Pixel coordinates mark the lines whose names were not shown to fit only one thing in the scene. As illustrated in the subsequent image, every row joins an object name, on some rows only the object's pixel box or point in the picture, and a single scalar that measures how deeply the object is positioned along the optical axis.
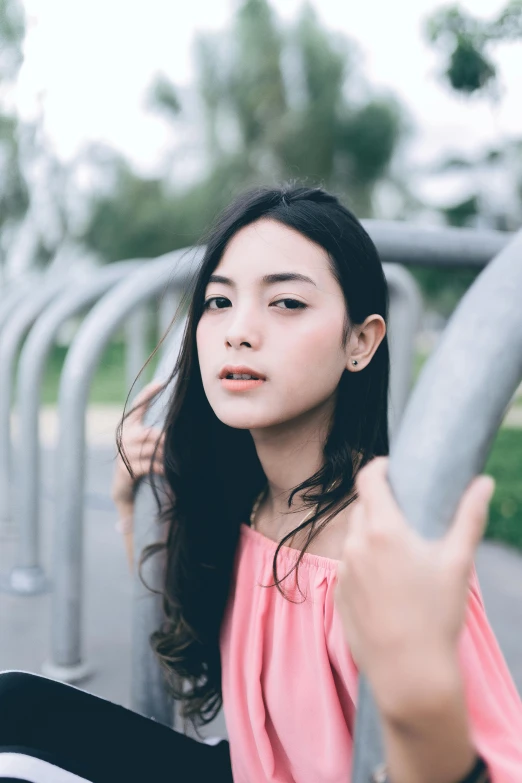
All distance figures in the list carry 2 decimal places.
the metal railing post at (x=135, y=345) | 4.56
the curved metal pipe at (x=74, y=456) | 1.92
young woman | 1.03
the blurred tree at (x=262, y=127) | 23.06
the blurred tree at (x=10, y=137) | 8.41
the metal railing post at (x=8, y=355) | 3.46
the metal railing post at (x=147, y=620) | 1.28
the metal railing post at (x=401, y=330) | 2.71
